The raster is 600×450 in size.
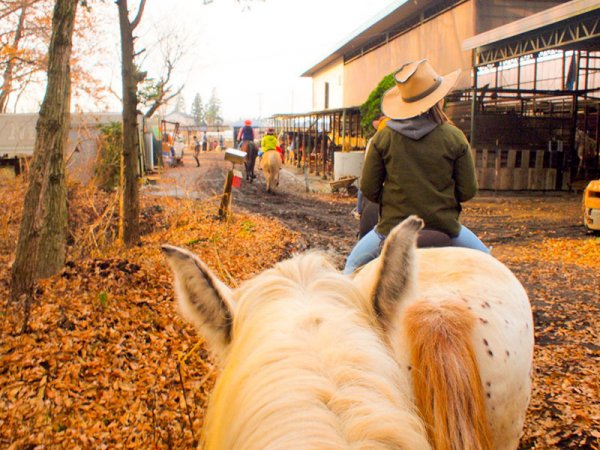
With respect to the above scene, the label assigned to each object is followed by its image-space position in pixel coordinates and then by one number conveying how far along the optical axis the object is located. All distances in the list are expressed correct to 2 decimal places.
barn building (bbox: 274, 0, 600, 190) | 18.22
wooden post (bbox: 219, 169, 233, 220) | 12.71
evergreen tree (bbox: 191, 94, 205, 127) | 154.25
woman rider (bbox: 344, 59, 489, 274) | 3.22
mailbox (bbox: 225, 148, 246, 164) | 13.02
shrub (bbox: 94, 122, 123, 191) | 15.94
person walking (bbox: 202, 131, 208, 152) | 67.75
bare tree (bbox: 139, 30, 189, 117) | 24.67
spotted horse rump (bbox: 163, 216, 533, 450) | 1.12
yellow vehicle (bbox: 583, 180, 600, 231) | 11.51
